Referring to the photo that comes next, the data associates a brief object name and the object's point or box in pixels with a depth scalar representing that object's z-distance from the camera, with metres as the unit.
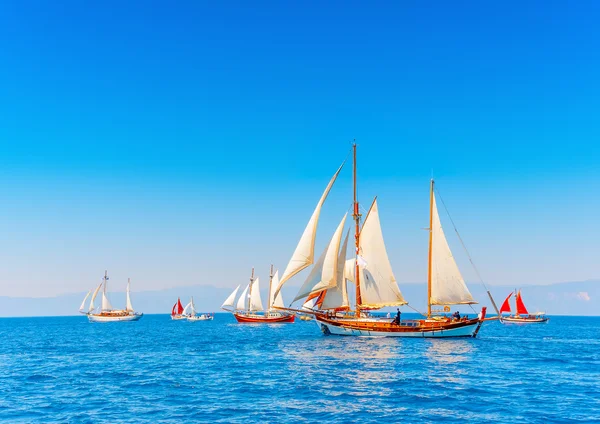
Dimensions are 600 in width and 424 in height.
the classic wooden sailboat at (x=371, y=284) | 60.87
